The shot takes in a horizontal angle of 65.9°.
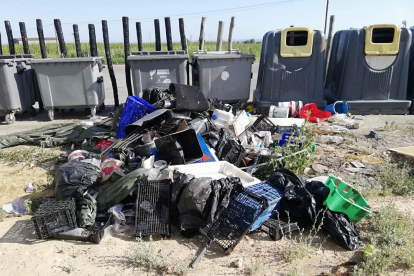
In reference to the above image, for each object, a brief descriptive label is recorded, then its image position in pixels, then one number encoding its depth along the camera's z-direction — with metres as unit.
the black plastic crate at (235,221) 2.80
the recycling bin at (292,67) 6.77
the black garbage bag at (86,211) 3.09
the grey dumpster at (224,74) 6.80
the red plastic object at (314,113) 6.69
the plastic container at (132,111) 4.93
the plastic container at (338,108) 6.88
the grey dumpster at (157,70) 6.62
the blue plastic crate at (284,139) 4.75
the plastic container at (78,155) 4.20
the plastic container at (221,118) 5.14
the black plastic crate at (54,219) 2.92
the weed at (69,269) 2.56
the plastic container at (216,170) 3.58
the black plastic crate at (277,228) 2.90
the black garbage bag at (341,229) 2.77
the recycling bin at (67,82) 6.73
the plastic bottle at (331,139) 5.35
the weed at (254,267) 2.51
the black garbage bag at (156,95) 5.57
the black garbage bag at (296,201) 3.00
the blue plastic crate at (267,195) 3.00
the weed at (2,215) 3.35
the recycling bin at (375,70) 6.61
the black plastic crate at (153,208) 3.01
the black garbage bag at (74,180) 3.40
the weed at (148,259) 2.56
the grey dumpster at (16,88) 6.57
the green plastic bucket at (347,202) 2.98
